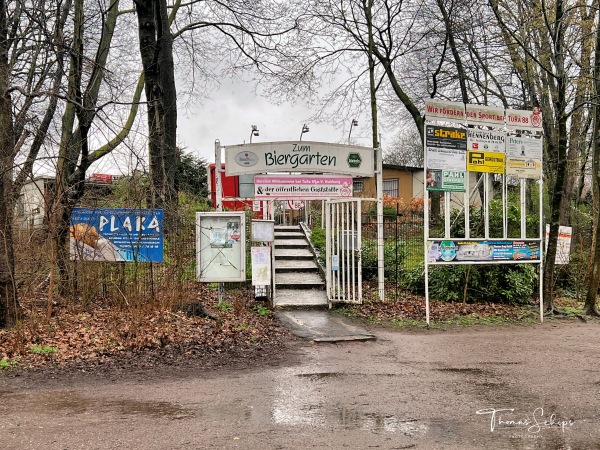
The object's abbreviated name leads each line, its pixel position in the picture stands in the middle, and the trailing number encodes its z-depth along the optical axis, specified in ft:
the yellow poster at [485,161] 36.60
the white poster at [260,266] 37.22
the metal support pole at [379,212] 39.86
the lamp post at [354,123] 68.47
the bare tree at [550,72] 40.01
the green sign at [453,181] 35.55
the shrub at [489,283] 42.73
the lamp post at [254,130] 98.00
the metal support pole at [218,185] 36.32
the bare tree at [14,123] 26.76
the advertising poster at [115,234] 31.63
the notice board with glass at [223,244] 35.04
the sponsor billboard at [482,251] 36.09
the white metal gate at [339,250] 38.83
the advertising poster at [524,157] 37.91
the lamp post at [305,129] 98.63
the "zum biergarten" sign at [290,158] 37.40
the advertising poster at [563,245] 45.98
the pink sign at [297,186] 37.35
